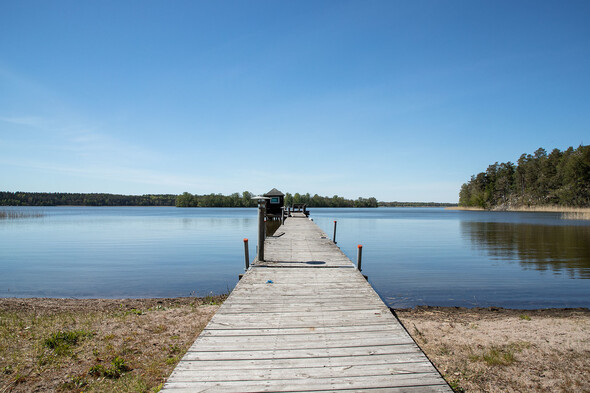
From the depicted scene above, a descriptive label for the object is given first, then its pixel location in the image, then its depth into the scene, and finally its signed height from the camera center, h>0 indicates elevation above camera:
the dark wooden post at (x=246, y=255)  10.70 -1.70
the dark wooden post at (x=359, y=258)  9.75 -1.61
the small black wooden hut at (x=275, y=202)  36.62 +0.19
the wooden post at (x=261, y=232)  9.70 -0.83
